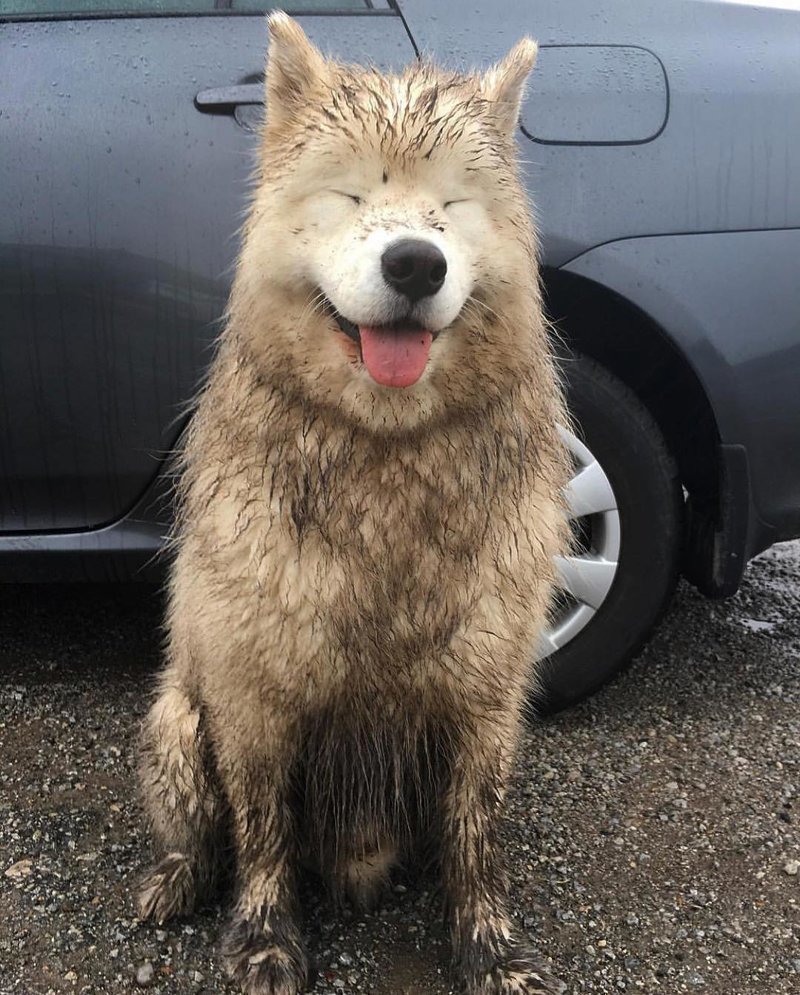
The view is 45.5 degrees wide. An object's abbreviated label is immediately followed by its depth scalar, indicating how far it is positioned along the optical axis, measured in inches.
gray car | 98.9
